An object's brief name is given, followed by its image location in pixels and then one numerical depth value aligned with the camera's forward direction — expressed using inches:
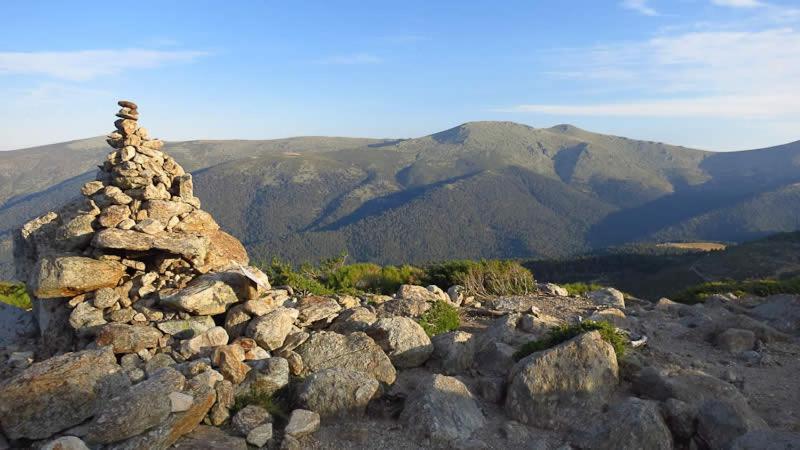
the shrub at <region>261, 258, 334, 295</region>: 706.2
